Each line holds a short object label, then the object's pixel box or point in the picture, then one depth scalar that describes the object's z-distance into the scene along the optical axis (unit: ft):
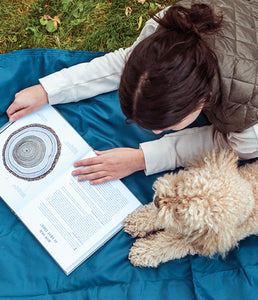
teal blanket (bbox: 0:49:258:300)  3.67
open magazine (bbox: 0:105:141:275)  3.84
